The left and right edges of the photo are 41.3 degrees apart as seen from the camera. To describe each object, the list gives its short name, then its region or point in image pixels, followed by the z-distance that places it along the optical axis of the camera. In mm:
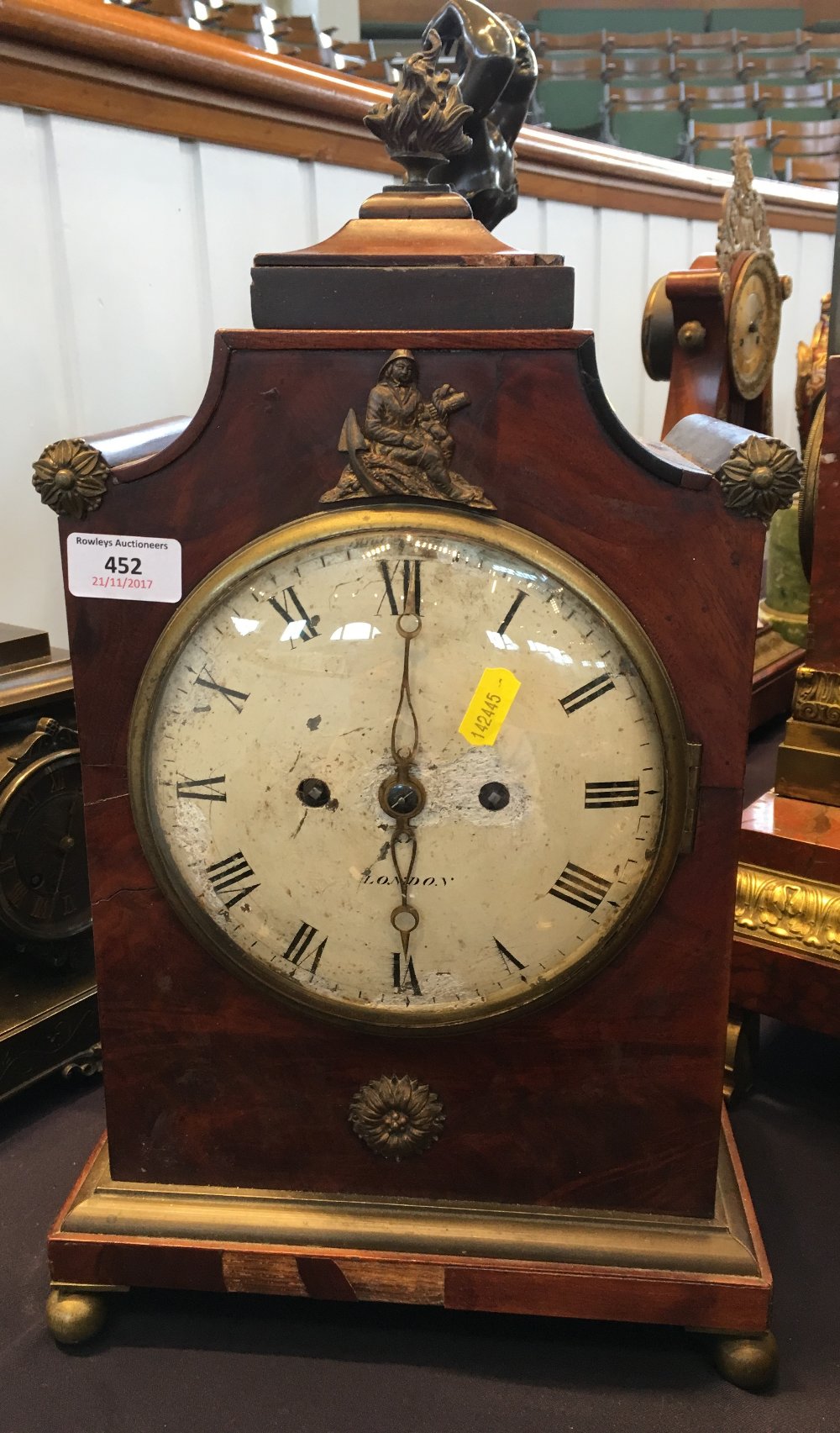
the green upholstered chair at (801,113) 5594
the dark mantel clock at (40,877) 1129
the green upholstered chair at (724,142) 4699
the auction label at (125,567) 788
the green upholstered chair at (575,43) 5367
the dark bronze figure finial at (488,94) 878
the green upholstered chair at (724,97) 5219
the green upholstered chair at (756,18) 6465
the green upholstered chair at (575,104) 4992
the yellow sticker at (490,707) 768
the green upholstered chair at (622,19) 6180
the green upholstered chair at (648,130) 4895
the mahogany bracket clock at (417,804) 752
